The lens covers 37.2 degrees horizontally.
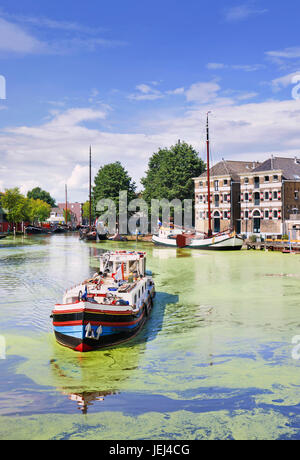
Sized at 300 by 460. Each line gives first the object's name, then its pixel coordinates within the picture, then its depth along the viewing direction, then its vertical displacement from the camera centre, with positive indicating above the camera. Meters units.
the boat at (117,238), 80.71 -2.93
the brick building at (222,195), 77.19 +4.51
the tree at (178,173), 86.94 +9.55
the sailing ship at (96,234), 78.81 -2.10
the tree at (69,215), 187.50 +3.27
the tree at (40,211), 151.00 +4.42
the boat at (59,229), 118.28 -1.62
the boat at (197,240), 57.00 -2.59
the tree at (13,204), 101.81 +4.55
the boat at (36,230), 109.38 -1.81
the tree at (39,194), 190.62 +12.52
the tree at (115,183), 95.69 +8.36
